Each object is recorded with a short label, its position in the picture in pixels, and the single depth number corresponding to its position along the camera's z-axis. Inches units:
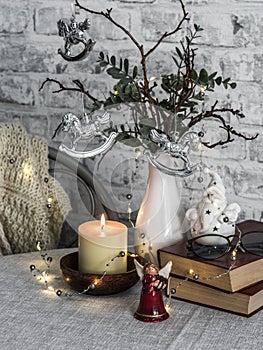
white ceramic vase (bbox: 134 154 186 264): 49.5
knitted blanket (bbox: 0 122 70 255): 62.5
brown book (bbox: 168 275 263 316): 44.8
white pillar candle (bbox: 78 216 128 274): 48.0
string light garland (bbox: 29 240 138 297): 46.9
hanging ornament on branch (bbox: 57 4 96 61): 48.5
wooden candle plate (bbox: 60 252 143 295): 47.0
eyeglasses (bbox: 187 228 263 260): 47.4
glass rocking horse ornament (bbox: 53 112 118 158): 47.2
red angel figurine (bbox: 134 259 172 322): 44.3
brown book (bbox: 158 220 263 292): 44.9
